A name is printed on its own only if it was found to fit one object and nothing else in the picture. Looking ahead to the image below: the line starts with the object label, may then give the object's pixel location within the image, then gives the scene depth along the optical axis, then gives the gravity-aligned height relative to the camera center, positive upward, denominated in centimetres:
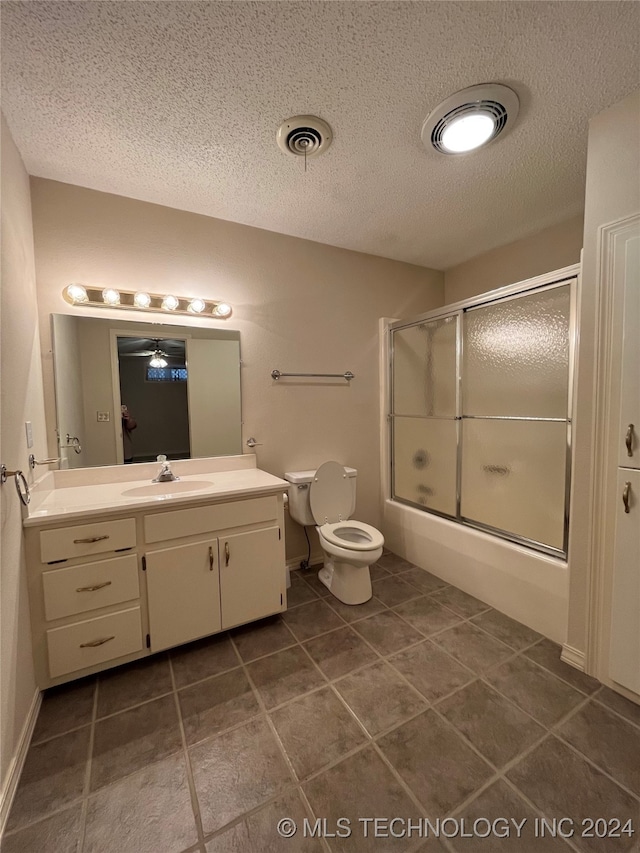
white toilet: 204 -80
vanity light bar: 183 +63
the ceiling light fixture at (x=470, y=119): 129 +118
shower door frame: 173 +56
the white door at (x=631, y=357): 132 +18
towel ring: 126 -29
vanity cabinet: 142 -80
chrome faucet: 198 -38
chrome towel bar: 243 +25
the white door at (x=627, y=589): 136 -75
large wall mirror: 186 +12
